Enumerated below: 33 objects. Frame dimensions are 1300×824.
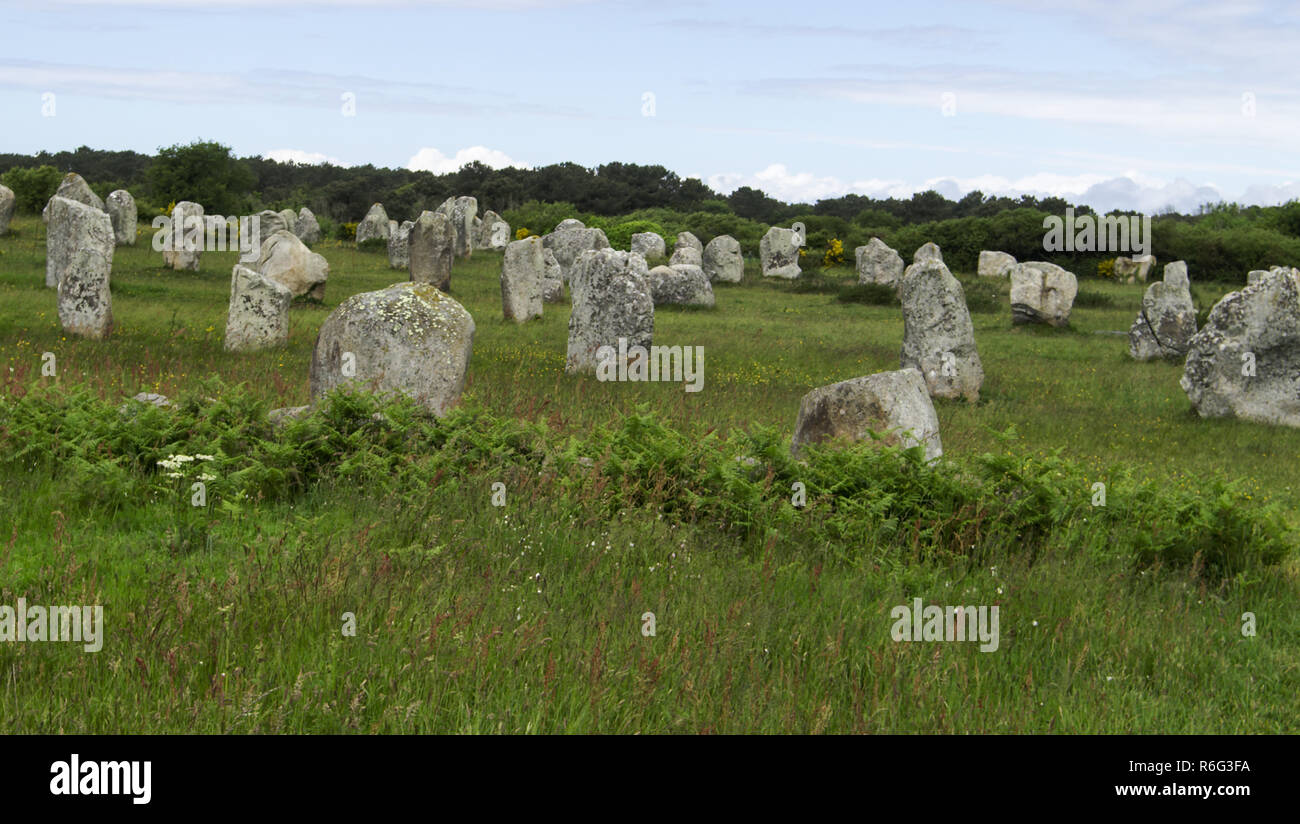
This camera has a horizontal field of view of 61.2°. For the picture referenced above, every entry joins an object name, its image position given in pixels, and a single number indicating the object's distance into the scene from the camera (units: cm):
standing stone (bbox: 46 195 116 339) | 2012
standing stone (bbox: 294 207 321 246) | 5450
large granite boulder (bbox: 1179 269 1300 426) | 1758
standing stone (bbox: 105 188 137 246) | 3950
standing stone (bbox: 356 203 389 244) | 5384
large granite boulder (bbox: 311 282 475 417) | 1283
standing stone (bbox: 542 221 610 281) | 4303
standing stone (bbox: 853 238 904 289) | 4250
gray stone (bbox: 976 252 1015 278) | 4666
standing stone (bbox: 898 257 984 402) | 1967
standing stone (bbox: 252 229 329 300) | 2836
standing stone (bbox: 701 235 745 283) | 4294
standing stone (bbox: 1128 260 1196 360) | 2519
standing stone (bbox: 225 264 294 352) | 2031
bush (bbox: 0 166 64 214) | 4653
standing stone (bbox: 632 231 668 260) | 4678
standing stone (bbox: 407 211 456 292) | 3325
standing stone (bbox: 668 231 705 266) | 4350
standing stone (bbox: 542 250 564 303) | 3384
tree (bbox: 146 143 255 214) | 5444
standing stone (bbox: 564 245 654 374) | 2089
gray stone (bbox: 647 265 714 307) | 3422
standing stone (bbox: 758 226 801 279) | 4603
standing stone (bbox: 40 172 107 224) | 3412
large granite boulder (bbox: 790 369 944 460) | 1094
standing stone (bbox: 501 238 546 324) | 2766
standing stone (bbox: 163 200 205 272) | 3297
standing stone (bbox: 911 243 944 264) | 3734
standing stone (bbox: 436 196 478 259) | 4769
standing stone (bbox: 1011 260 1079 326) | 3030
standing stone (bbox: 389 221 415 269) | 4153
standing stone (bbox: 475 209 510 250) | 5066
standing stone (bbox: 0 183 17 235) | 3756
